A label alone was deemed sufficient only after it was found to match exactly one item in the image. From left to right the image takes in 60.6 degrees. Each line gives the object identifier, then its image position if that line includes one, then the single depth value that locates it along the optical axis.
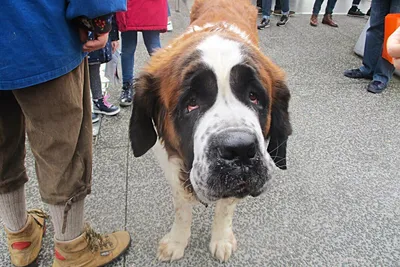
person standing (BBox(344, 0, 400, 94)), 3.85
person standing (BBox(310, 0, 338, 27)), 6.12
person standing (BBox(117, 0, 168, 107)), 2.96
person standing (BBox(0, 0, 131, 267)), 1.12
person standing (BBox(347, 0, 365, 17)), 7.07
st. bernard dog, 1.26
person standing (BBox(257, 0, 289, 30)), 5.89
